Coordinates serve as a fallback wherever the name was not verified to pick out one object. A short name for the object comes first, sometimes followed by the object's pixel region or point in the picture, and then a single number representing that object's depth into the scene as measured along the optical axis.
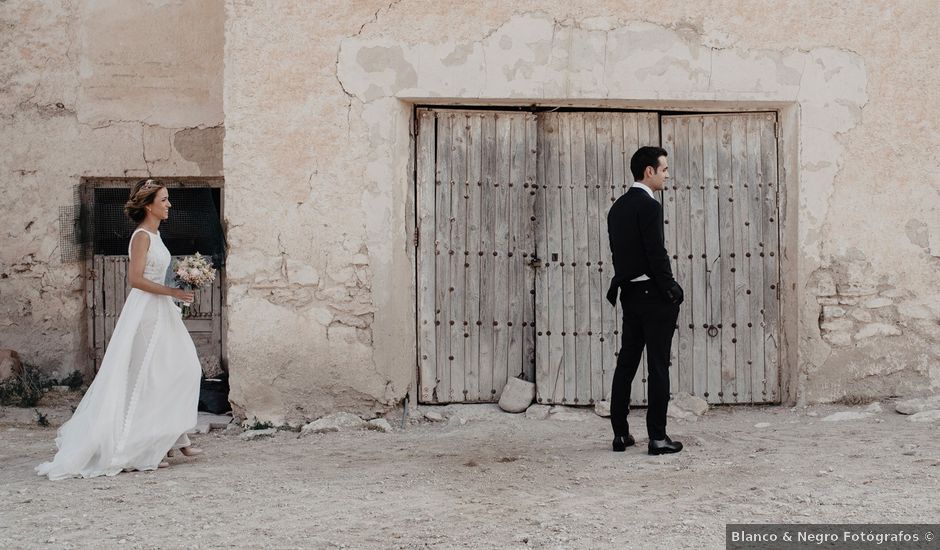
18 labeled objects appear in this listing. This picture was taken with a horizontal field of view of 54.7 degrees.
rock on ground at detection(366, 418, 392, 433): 6.02
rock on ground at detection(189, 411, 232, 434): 6.12
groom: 4.88
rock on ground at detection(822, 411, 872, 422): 5.88
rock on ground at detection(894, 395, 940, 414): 5.93
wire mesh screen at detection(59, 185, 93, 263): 7.56
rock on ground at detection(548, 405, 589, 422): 6.26
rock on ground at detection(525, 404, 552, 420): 6.25
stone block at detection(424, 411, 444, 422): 6.21
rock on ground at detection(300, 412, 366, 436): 6.01
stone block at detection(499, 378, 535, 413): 6.30
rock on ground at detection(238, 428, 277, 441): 5.91
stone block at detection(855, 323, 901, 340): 6.18
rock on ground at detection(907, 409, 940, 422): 5.72
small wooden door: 7.64
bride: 4.85
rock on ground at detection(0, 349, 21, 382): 7.29
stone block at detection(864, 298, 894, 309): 6.18
